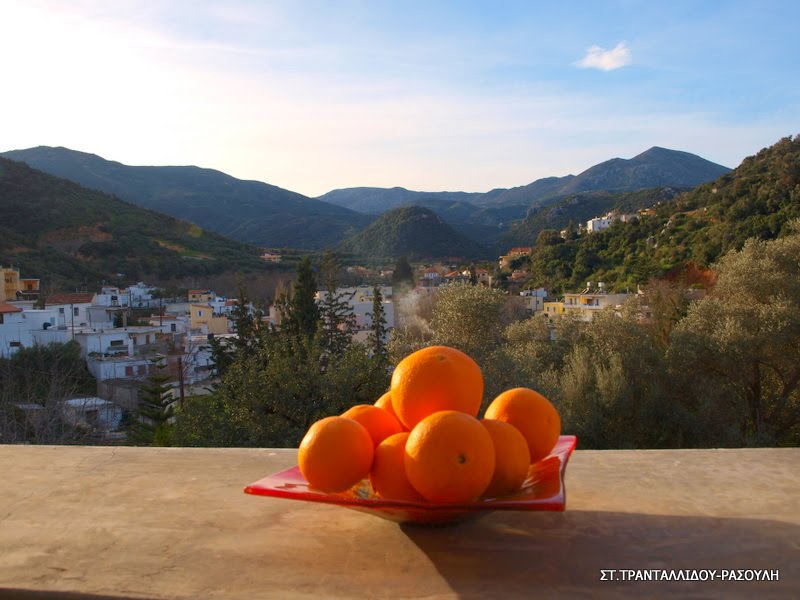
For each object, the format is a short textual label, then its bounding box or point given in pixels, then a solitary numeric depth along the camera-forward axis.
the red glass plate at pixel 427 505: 0.96
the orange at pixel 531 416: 1.16
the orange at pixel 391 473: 1.03
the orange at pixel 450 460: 0.96
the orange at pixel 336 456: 1.04
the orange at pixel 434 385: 1.13
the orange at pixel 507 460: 1.05
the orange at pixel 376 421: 1.16
